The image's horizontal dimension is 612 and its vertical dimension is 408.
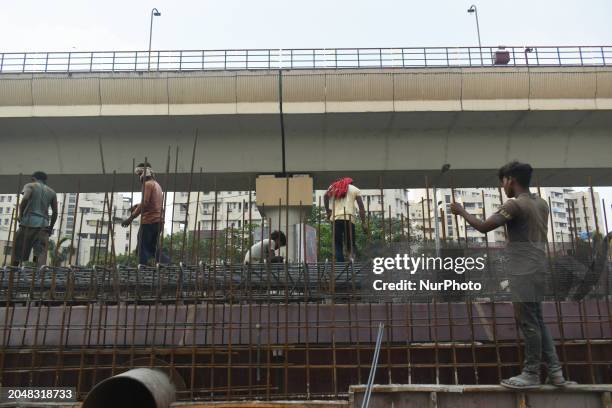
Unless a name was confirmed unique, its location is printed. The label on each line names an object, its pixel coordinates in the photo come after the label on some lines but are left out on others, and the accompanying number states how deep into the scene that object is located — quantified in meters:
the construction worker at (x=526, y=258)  4.65
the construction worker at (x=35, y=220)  8.52
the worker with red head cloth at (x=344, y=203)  8.54
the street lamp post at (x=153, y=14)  25.98
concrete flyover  13.21
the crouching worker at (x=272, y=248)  8.31
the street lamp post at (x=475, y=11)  26.62
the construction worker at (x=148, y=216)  7.75
